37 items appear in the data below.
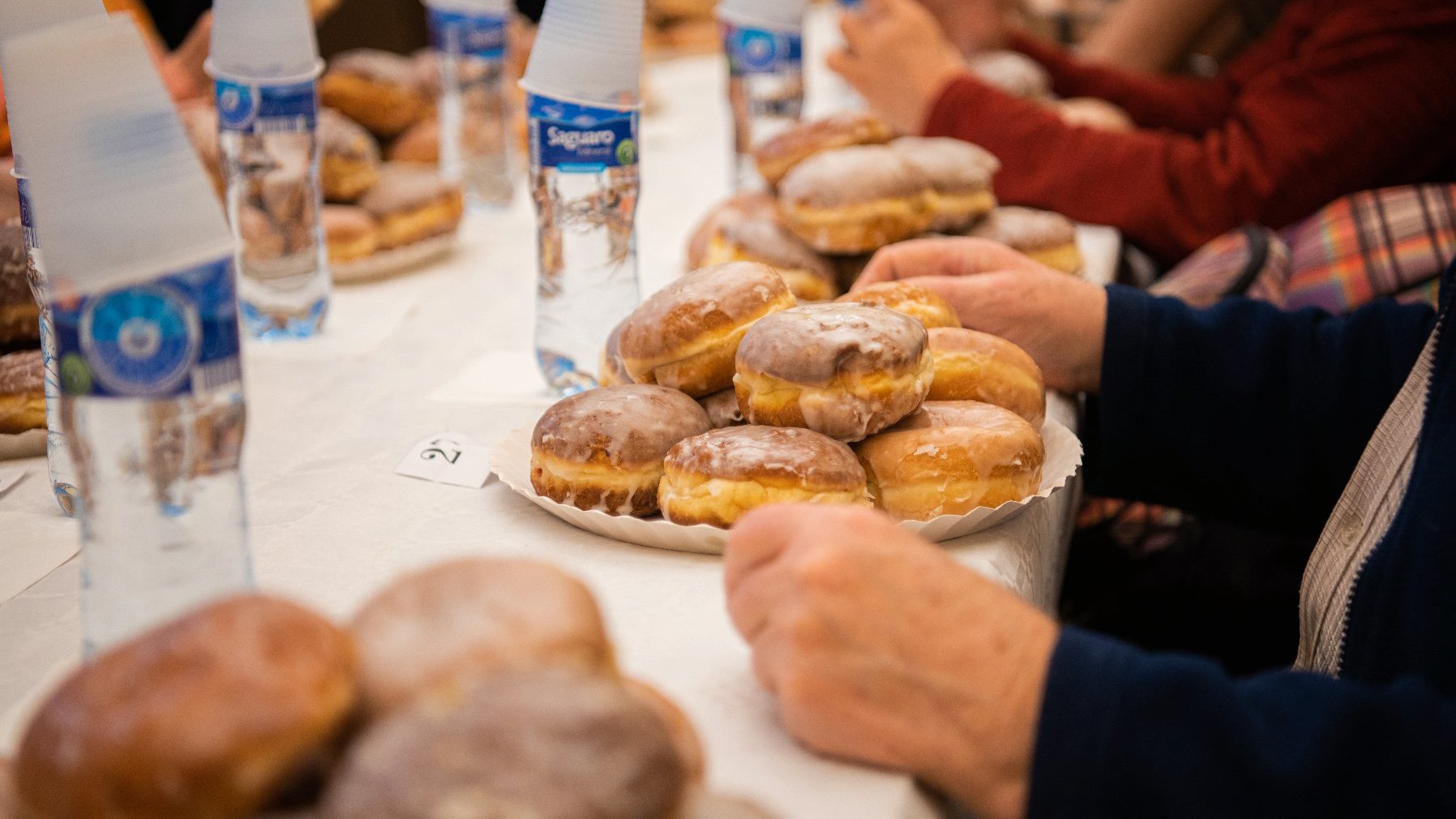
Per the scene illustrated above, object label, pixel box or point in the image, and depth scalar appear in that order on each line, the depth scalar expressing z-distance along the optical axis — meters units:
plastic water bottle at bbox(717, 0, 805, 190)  2.08
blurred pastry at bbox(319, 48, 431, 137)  2.31
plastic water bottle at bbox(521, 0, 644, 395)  1.30
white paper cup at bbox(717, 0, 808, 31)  2.06
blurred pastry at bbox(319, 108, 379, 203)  1.96
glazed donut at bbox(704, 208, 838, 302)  1.52
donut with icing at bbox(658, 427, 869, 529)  0.96
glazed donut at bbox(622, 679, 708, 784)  0.62
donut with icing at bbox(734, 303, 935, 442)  1.00
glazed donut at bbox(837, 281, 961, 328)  1.22
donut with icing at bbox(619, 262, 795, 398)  1.11
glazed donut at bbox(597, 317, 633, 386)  1.20
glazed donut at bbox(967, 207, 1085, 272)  1.69
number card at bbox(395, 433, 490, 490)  1.17
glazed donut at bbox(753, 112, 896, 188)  1.65
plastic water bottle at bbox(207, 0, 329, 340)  1.52
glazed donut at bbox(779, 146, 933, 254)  1.50
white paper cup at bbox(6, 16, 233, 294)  0.67
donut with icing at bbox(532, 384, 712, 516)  1.03
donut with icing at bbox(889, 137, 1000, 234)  1.65
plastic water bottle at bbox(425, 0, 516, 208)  2.30
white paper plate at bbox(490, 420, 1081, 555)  0.99
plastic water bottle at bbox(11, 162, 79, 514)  1.07
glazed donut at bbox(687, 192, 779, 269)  1.63
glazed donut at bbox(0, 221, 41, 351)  1.26
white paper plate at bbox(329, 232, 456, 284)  1.90
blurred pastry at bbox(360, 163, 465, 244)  1.95
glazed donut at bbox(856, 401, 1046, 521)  1.01
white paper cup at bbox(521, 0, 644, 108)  1.30
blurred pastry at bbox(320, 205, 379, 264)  1.87
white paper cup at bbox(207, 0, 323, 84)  1.50
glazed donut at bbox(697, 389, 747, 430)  1.11
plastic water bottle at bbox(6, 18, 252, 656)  0.67
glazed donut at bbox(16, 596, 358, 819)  0.50
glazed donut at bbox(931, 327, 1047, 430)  1.15
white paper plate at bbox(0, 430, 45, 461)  1.21
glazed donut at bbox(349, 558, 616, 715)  0.55
